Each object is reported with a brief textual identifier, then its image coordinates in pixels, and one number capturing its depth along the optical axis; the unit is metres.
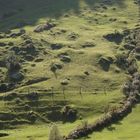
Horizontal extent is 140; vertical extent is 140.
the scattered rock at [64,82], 164.25
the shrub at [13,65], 174.50
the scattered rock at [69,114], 149.62
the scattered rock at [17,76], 168.62
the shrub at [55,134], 125.97
